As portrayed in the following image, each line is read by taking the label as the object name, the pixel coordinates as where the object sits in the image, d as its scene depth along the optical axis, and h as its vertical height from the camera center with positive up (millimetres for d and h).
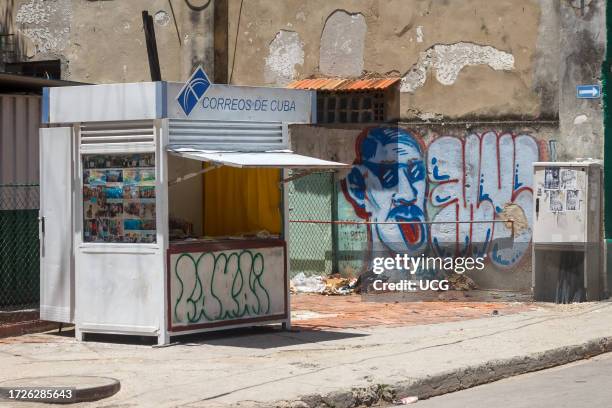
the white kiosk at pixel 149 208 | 12188 +92
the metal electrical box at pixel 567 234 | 16375 -277
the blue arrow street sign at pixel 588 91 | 16953 +1848
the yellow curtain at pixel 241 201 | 13836 +181
